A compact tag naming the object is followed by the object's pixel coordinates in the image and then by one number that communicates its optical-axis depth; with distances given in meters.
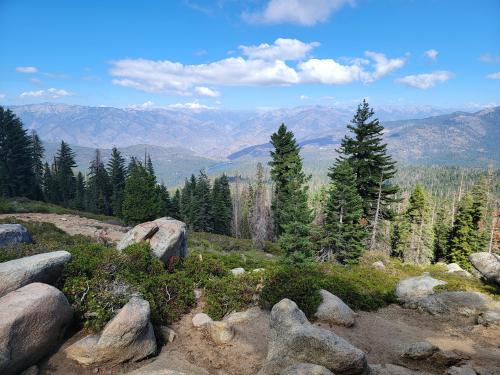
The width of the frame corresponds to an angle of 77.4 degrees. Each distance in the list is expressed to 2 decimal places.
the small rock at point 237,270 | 17.51
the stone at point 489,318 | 12.87
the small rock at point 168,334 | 10.39
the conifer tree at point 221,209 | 70.50
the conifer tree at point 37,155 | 67.42
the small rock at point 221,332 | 10.46
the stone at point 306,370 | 7.02
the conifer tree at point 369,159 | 30.00
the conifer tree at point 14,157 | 53.41
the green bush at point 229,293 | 12.58
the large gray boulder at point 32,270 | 9.11
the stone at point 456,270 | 25.81
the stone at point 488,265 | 17.14
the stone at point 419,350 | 9.73
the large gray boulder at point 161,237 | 15.70
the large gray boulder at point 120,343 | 8.49
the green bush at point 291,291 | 13.09
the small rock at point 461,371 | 8.65
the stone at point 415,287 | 16.91
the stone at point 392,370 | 8.72
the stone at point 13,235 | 14.27
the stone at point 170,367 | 8.10
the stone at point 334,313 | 12.62
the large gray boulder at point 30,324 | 7.30
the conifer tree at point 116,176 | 64.69
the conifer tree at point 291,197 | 23.75
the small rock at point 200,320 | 11.49
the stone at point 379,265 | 25.97
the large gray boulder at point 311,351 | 7.85
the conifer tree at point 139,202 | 33.12
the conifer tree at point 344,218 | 27.75
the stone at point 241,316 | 12.01
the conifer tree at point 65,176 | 69.88
